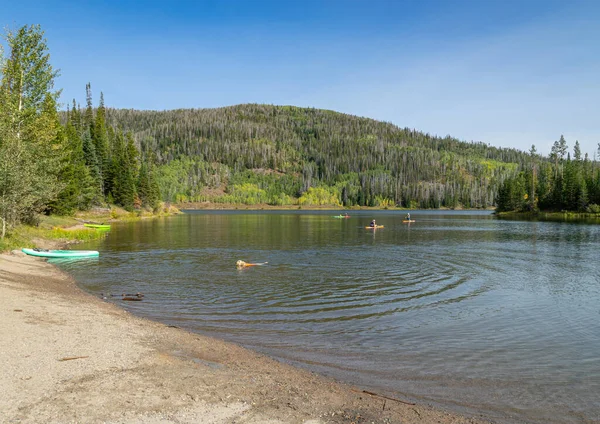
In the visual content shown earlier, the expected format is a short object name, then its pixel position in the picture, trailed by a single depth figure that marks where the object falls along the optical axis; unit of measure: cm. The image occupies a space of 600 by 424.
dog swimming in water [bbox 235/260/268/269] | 3369
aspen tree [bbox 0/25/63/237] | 3434
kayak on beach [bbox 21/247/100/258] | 3416
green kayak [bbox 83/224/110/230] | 6686
